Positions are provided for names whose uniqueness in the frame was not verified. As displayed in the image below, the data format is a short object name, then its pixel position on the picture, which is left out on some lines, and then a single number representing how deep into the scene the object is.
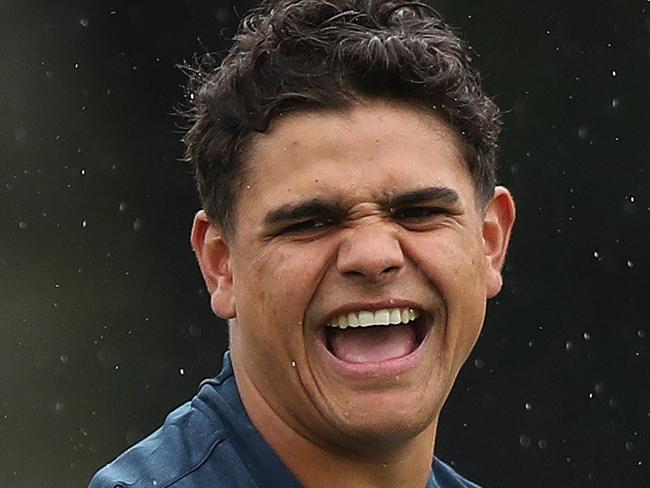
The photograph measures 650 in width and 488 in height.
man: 6.01
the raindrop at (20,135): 13.64
